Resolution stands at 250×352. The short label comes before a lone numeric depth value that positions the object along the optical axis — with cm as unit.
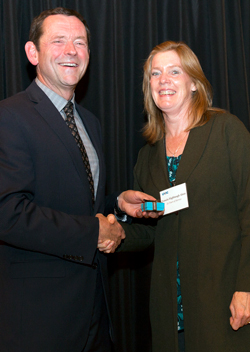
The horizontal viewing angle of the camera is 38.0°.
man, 176
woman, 191
